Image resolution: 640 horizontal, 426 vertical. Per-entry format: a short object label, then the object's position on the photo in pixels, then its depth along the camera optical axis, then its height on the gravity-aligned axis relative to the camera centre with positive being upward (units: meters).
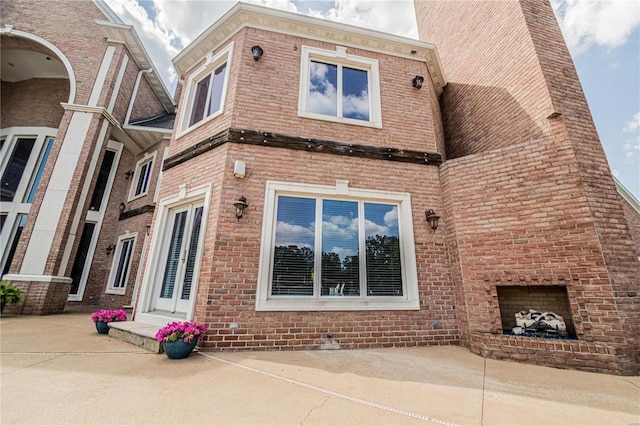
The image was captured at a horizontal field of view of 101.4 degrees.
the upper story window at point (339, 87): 5.33 +4.06
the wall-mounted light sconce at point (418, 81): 5.83 +4.42
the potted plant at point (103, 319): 4.66 -0.67
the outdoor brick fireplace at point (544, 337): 3.28 -0.64
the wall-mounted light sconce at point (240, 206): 4.20 +1.19
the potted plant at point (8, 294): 6.46 -0.39
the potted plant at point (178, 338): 3.29 -0.69
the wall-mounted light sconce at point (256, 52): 5.09 +4.35
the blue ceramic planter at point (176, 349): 3.28 -0.82
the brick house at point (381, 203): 3.83 +1.39
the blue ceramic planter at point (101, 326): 4.66 -0.79
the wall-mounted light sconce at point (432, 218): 4.80 +1.22
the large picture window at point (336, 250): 4.27 +0.59
